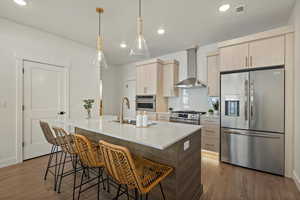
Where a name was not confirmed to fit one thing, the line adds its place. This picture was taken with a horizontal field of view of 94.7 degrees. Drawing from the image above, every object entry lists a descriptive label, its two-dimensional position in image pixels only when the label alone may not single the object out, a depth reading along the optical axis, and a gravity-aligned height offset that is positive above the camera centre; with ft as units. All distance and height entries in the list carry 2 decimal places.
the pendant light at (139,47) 6.06 +2.48
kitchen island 4.35 -1.85
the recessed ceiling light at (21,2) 7.17 +5.09
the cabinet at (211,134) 9.95 -2.52
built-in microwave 13.79 -0.37
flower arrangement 8.34 -0.35
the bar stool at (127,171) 3.50 -2.04
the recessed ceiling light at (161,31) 9.86 +4.99
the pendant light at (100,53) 7.62 +2.63
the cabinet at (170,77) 13.85 +2.25
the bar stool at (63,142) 5.74 -1.96
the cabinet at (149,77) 13.70 +2.28
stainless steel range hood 12.31 +2.77
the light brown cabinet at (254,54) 7.79 +2.79
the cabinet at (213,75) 11.25 +2.00
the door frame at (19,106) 9.13 -0.46
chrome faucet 6.57 -0.47
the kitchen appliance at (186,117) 10.98 -1.46
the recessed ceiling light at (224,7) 7.31 +4.97
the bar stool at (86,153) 4.78 -1.97
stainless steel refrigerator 7.75 -1.17
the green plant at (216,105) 11.76 -0.47
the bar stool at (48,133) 6.68 -1.69
